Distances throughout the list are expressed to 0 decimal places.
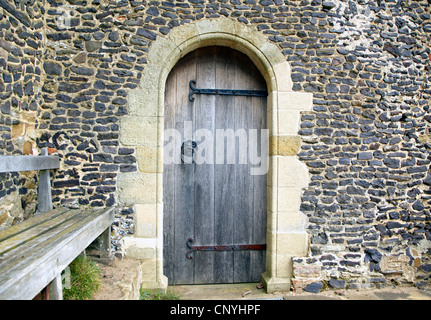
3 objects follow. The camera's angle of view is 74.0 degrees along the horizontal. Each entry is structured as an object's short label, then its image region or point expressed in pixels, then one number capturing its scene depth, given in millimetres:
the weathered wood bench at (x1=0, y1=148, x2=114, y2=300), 1570
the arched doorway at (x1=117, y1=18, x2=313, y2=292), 3227
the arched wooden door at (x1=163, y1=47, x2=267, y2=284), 3527
